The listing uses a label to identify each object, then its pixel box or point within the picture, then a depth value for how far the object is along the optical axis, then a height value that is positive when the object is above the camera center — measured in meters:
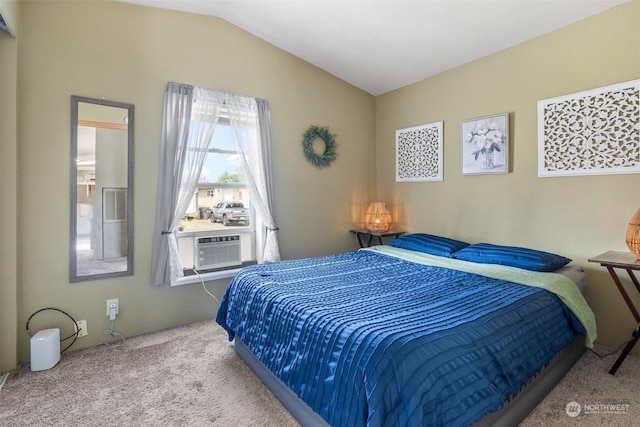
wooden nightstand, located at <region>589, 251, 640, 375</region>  1.93 -0.33
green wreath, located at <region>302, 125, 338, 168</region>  3.62 +0.77
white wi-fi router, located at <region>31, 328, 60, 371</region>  2.17 -0.95
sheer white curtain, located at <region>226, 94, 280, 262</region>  3.16 +0.52
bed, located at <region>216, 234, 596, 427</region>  1.19 -0.57
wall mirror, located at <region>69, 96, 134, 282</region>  2.46 +0.18
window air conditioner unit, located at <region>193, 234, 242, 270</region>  3.06 -0.39
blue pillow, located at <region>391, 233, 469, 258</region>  2.96 -0.30
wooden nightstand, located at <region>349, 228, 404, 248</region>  3.73 -0.25
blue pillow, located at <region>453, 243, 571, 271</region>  2.34 -0.35
